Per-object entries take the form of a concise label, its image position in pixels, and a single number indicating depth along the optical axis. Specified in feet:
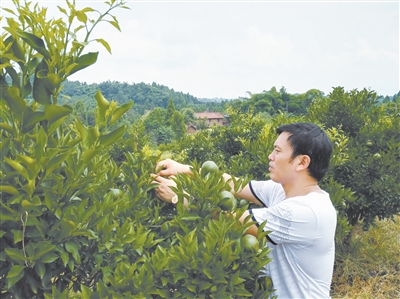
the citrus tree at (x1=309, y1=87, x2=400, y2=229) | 16.88
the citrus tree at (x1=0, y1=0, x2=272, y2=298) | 4.30
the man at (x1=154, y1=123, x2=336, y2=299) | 6.31
